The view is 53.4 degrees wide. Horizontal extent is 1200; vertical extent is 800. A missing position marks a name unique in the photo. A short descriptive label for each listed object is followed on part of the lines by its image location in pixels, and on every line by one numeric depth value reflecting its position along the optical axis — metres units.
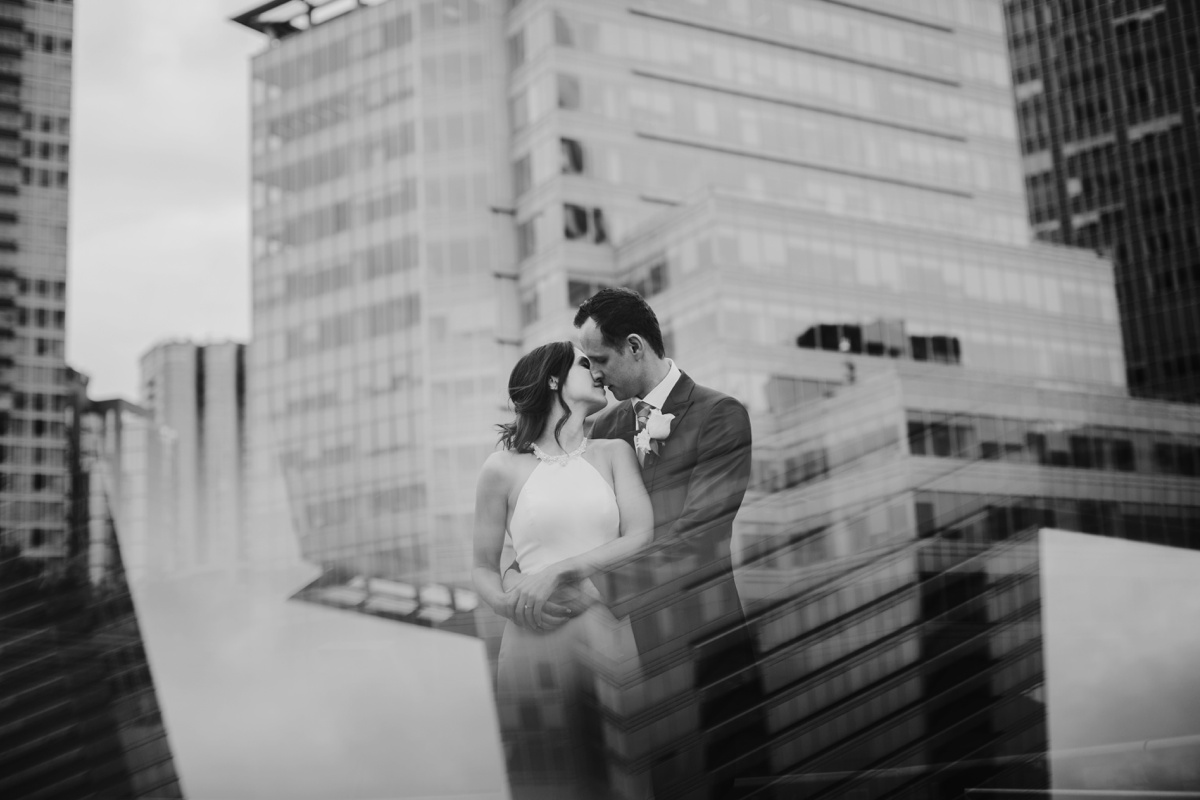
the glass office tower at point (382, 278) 29.17
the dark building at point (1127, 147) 37.06
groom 1.96
